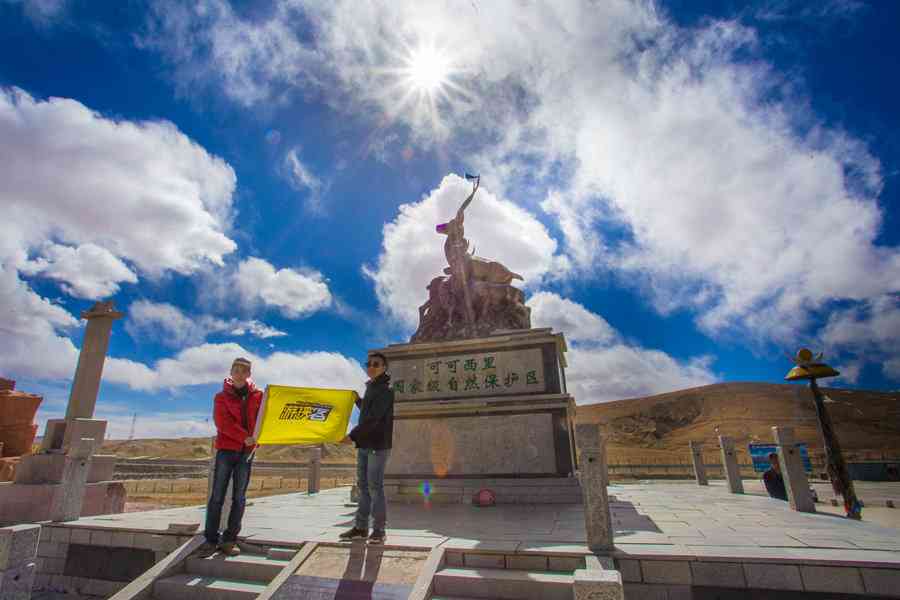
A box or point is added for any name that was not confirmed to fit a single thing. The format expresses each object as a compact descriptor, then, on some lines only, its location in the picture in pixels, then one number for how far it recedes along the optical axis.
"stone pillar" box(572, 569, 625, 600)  3.28
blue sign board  16.77
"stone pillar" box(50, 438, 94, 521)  7.23
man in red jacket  5.73
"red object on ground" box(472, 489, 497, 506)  10.17
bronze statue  15.31
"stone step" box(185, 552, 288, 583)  5.16
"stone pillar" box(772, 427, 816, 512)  8.32
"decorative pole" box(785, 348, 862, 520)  8.70
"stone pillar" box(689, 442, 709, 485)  15.34
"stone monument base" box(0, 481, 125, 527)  10.73
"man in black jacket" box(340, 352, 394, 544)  5.52
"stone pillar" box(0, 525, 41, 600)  4.65
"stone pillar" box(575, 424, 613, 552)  5.11
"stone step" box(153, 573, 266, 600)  4.80
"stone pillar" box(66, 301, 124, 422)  16.56
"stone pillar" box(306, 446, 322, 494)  13.65
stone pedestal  11.06
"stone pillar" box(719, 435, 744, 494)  12.30
